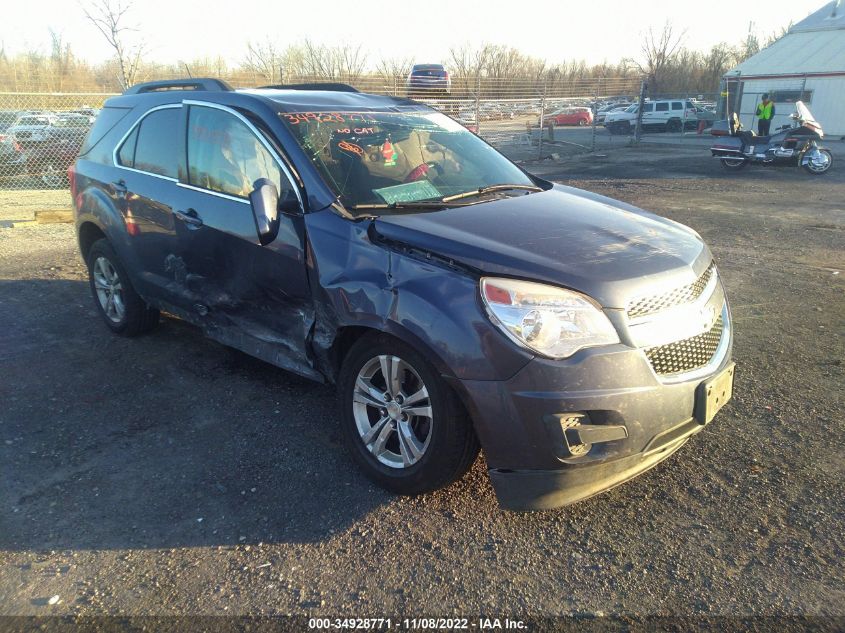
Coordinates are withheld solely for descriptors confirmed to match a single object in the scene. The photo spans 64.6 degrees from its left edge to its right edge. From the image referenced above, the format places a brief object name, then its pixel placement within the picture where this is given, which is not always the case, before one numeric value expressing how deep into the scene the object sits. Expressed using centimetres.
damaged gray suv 272
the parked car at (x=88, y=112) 1527
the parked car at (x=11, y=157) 1444
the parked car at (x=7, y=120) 1464
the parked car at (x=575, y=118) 3697
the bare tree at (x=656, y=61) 4175
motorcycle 1568
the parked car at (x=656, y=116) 3366
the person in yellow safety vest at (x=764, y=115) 1900
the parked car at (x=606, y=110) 3729
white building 2900
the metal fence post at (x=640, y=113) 2526
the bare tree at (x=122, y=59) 1658
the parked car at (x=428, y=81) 2395
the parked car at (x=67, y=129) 1457
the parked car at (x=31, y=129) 1447
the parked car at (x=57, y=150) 1460
